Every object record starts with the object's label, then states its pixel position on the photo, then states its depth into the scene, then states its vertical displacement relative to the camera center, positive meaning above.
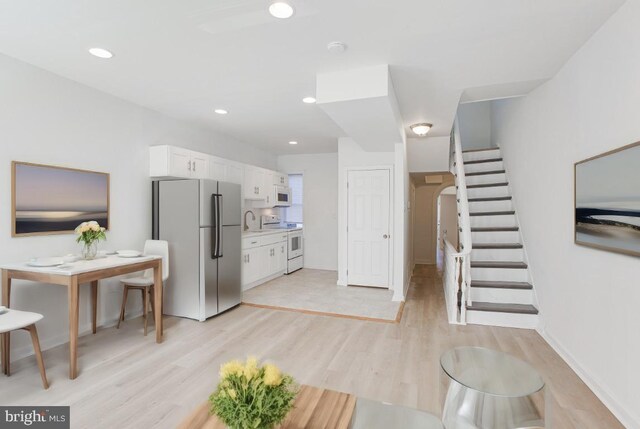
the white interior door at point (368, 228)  5.25 -0.27
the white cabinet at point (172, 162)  3.96 +0.63
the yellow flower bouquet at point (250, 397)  1.02 -0.62
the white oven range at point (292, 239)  6.46 -0.60
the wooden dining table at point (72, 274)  2.46 -0.53
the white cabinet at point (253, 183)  5.68 +0.53
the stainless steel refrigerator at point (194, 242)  3.81 -0.38
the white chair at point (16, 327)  2.15 -0.79
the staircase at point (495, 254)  3.68 -0.57
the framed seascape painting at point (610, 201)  1.96 +0.09
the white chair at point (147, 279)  3.47 -0.78
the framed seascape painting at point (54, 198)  2.78 +0.11
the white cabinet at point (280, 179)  6.57 +0.70
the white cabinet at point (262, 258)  5.07 -0.83
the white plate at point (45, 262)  2.61 -0.44
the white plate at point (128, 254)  3.21 -0.45
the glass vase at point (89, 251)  3.02 -0.40
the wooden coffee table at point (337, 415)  1.25 -0.85
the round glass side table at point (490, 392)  1.34 -0.85
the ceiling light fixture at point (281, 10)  1.94 +1.28
